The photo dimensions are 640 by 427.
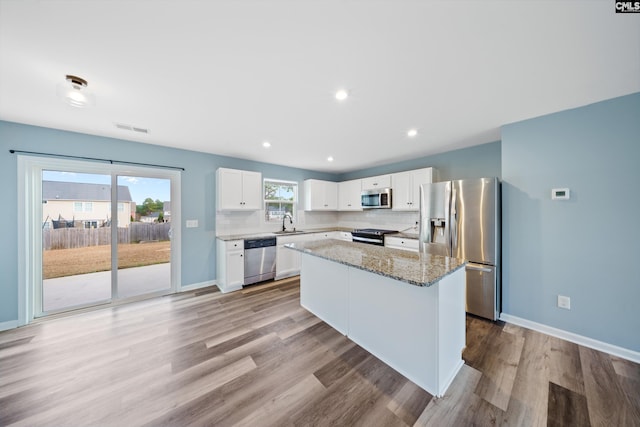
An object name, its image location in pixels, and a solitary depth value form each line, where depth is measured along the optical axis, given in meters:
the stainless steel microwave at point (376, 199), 4.41
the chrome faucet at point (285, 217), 5.00
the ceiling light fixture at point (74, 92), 1.74
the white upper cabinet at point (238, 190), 3.84
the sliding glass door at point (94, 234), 2.67
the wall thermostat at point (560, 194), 2.25
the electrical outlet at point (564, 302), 2.25
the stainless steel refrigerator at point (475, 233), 2.61
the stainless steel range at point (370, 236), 4.16
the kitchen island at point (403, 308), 1.59
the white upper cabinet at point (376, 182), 4.48
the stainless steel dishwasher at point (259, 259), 3.84
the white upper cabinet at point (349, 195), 5.10
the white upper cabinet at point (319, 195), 5.16
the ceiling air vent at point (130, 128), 2.66
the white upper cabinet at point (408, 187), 3.90
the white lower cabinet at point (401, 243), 3.75
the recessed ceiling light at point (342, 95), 1.93
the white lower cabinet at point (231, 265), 3.62
